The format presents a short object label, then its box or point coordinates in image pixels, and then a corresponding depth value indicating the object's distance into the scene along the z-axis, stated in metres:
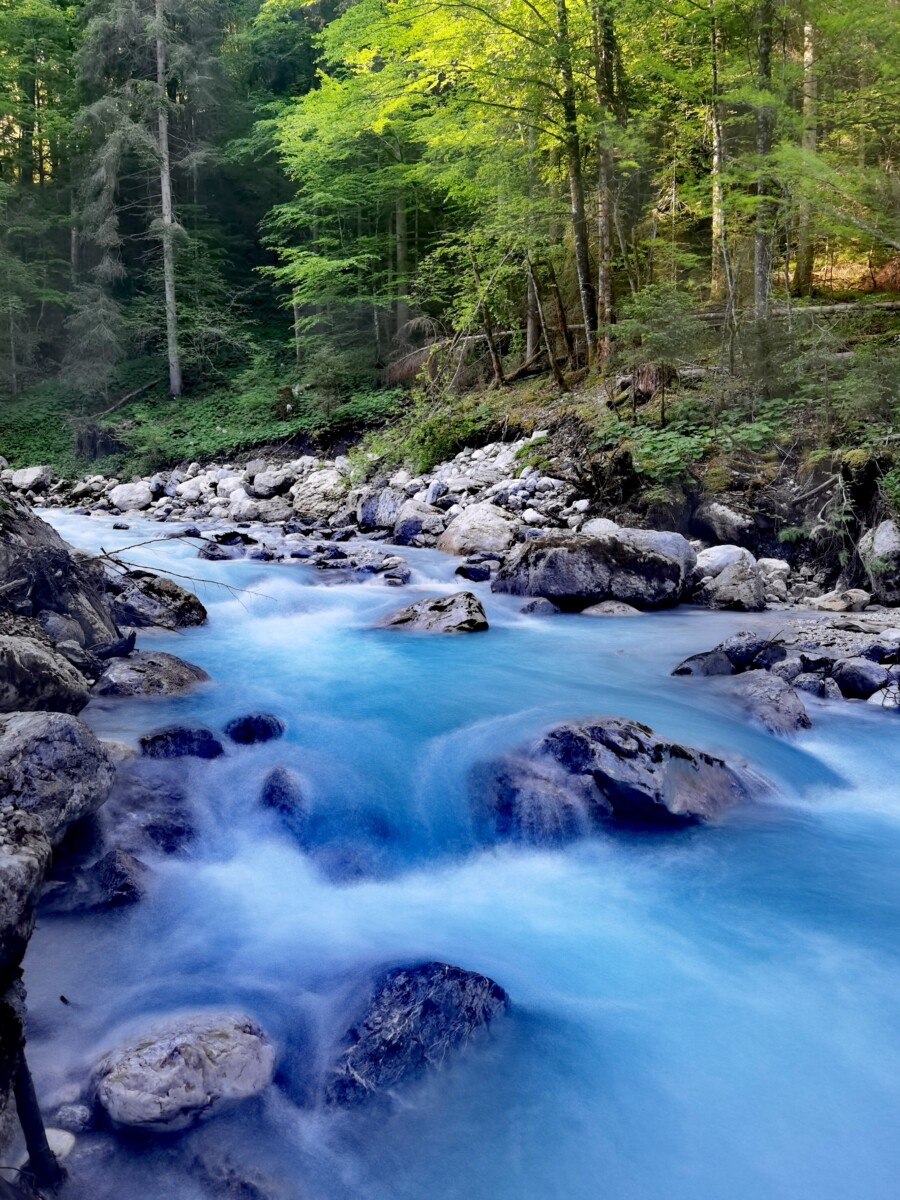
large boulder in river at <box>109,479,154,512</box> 17.25
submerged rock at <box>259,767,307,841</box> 4.14
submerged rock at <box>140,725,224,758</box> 4.49
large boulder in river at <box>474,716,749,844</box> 4.22
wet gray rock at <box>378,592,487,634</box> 7.77
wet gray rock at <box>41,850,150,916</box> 3.32
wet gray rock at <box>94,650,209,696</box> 5.54
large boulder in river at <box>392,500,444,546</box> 11.98
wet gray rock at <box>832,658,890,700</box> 5.97
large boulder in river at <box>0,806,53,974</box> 2.28
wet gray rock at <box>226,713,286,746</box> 4.88
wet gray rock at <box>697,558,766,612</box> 8.52
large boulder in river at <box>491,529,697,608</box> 8.68
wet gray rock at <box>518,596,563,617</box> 8.57
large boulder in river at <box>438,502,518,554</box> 10.72
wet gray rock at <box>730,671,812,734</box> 5.46
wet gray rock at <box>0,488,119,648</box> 5.73
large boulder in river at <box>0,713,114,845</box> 3.29
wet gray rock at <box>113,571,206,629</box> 7.47
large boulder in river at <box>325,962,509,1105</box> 2.56
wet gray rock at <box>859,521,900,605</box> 8.15
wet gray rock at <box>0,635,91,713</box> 4.25
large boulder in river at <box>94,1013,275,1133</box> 2.33
